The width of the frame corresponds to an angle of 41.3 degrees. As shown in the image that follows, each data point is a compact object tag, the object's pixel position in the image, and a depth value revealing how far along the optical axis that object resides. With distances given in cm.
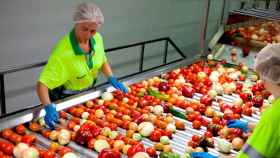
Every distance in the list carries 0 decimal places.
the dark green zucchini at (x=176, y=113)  318
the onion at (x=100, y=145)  250
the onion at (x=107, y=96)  325
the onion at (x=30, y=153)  229
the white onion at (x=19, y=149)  234
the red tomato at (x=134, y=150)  246
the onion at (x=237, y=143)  274
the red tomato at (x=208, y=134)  280
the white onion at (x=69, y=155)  231
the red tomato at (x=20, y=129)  255
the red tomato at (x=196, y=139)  271
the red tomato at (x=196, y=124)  300
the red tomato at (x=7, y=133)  248
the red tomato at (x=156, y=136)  274
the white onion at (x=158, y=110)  316
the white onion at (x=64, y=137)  253
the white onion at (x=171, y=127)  288
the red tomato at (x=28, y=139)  244
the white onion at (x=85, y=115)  291
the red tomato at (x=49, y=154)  231
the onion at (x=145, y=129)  278
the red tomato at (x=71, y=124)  273
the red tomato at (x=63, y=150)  236
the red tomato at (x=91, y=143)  254
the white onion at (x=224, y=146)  267
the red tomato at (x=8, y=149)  236
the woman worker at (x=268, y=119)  185
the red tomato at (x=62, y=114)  289
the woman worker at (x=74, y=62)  293
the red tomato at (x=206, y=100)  346
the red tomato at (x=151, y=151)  252
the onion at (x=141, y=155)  240
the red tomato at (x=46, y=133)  261
